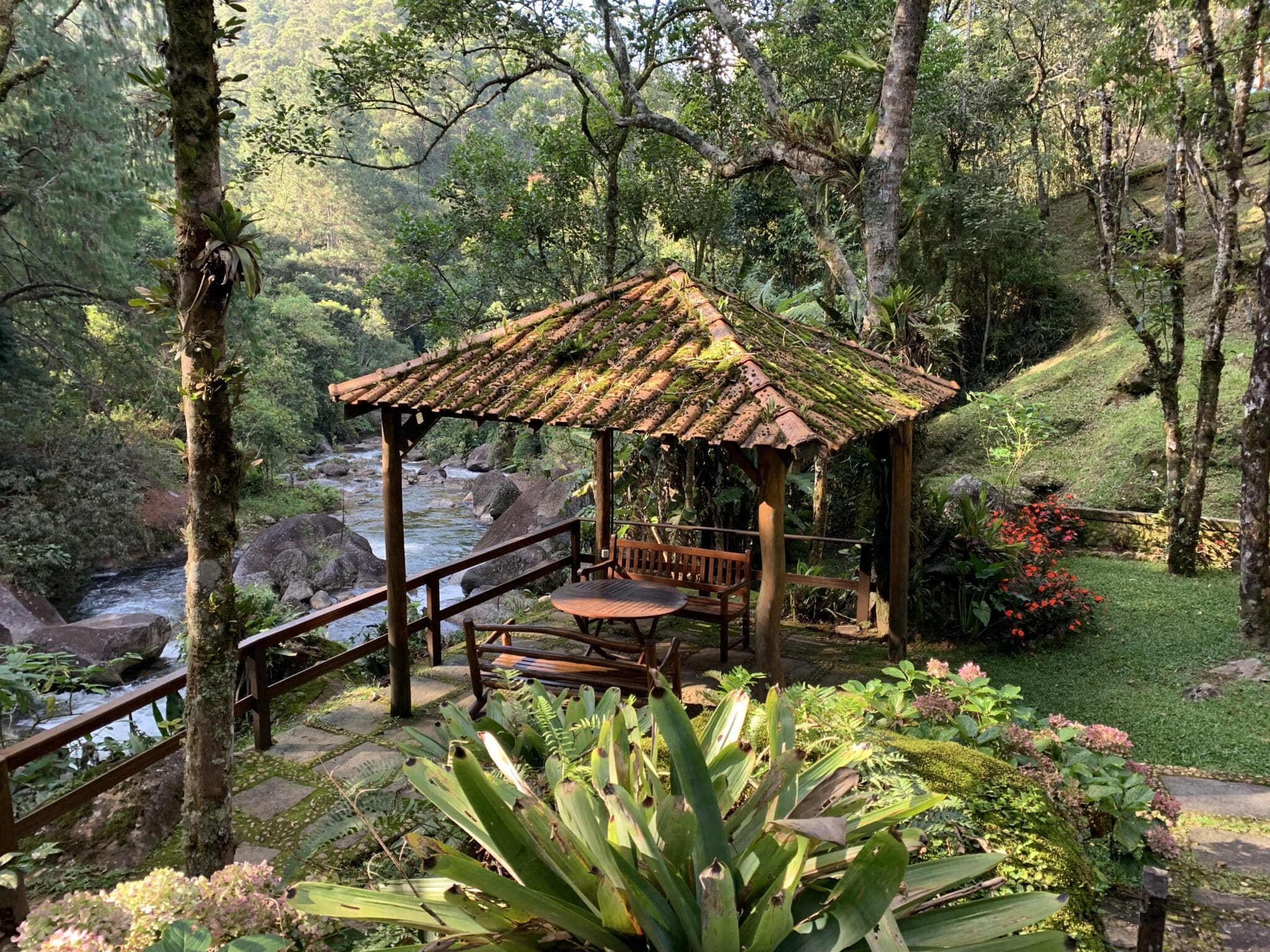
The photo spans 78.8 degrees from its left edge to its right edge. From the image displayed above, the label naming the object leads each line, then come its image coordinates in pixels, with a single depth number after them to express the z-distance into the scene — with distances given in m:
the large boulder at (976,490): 9.58
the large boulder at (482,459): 23.50
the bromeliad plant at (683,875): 1.37
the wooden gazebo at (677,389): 4.20
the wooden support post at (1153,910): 1.89
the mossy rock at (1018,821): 2.20
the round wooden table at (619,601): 5.09
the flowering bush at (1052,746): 3.02
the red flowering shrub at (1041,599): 6.86
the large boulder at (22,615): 10.08
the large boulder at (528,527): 12.36
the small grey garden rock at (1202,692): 5.67
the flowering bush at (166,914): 1.56
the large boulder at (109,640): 9.66
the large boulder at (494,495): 17.86
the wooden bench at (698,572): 5.80
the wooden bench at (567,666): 4.07
